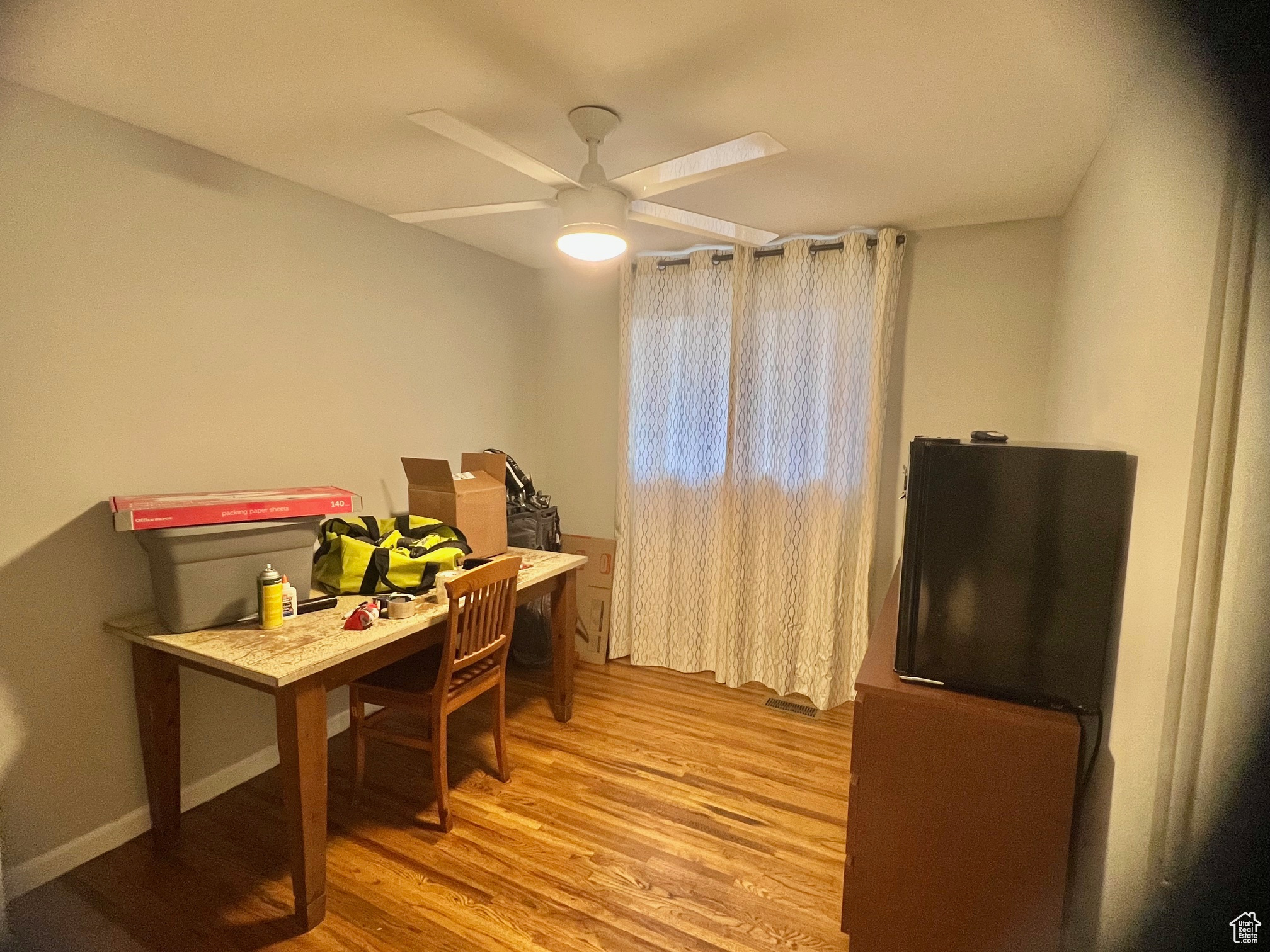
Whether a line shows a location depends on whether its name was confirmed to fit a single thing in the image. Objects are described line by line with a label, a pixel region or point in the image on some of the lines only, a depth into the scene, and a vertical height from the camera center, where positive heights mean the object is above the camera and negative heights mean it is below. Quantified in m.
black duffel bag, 3.26 -0.71
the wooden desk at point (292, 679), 1.59 -0.78
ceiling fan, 1.47 +0.66
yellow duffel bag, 2.16 -0.54
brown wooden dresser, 1.31 -0.90
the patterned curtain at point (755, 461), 2.90 -0.22
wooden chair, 2.00 -0.94
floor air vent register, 2.97 -1.43
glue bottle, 1.88 -0.60
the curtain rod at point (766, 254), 2.82 +0.83
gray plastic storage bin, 1.72 -0.48
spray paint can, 1.79 -0.57
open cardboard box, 2.52 -0.37
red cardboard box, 1.66 -0.30
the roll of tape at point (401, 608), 1.95 -0.64
